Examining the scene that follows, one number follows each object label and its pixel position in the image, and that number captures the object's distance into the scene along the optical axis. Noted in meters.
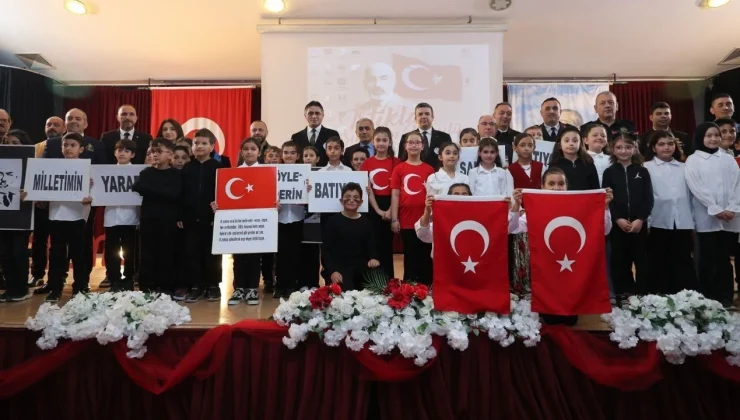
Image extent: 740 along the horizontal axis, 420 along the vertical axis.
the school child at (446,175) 3.55
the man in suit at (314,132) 4.83
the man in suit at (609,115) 4.31
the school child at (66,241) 3.70
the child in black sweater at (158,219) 3.63
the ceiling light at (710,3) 5.72
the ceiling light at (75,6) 5.75
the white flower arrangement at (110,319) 2.63
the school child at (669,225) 3.50
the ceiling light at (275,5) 5.75
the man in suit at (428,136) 4.37
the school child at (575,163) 3.59
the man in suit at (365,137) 4.56
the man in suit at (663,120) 4.24
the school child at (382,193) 3.94
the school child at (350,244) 3.51
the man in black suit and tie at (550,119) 4.69
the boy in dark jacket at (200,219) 3.73
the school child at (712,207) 3.46
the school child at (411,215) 3.70
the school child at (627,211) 3.49
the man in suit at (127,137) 4.83
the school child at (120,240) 3.76
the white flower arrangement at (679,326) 2.51
